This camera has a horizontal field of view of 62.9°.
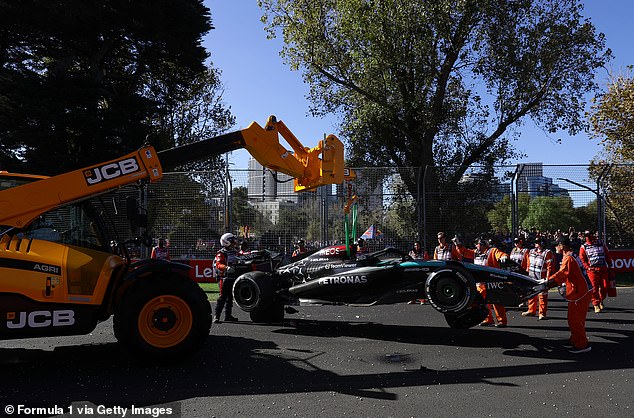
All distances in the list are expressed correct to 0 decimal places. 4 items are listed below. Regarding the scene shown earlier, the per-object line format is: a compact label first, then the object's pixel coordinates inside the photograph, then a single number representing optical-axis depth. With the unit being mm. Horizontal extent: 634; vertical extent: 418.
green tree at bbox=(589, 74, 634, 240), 24156
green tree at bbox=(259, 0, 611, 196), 19797
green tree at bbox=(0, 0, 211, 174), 22375
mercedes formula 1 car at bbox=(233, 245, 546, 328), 7562
